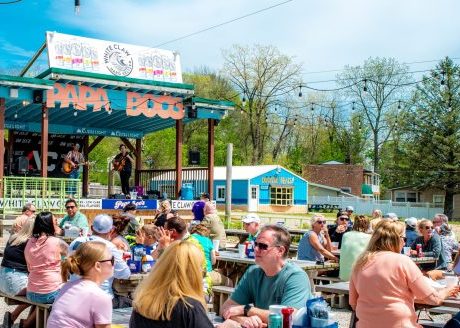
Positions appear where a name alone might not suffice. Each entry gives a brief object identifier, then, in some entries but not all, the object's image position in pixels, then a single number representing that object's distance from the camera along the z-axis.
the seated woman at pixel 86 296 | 4.12
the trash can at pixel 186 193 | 20.94
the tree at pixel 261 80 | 53.84
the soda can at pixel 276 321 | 3.54
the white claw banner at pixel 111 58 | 18.30
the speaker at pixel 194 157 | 23.11
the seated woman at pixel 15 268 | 7.22
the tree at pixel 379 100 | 57.34
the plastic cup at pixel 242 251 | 9.09
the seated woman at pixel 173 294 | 3.18
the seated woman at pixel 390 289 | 4.37
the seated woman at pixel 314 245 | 9.00
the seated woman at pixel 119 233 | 7.73
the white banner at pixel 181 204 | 20.09
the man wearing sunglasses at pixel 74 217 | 11.58
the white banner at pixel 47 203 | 16.66
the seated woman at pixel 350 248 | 8.33
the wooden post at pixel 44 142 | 17.38
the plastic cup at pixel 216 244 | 9.19
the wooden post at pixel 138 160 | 25.31
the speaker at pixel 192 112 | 20.64
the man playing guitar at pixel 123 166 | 22.36
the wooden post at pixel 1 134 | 16.92
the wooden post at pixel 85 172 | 24.72
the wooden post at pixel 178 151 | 20.83
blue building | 48.12
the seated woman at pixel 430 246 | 9.28
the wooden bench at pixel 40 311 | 6.45
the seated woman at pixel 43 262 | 6.54
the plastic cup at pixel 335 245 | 10.32
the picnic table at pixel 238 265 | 8.31
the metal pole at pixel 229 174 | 19.59
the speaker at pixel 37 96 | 17.48
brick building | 64.06
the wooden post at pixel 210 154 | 21.14
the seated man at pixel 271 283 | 4.10
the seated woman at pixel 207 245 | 7.43
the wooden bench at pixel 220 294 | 7.82
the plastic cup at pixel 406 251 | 9.34
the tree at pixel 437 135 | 50.56
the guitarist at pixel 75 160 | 21.94
